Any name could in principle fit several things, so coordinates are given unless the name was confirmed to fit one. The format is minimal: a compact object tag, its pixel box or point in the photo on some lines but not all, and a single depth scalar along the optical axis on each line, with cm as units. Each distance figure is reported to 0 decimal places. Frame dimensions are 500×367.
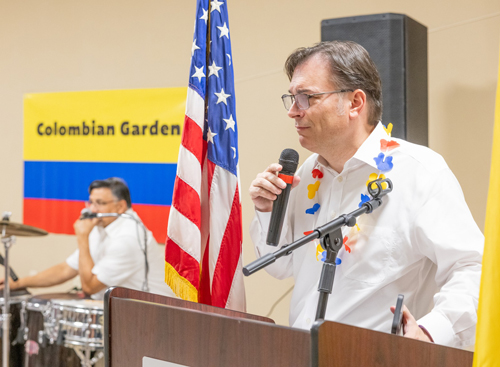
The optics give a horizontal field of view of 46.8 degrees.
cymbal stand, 377
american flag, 212
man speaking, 155
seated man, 391
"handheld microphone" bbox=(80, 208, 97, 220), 418
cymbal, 385
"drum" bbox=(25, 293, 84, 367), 366
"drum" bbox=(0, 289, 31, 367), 389
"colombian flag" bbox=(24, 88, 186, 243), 427
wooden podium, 103
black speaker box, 267
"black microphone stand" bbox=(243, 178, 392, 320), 141
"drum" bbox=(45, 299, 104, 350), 348
